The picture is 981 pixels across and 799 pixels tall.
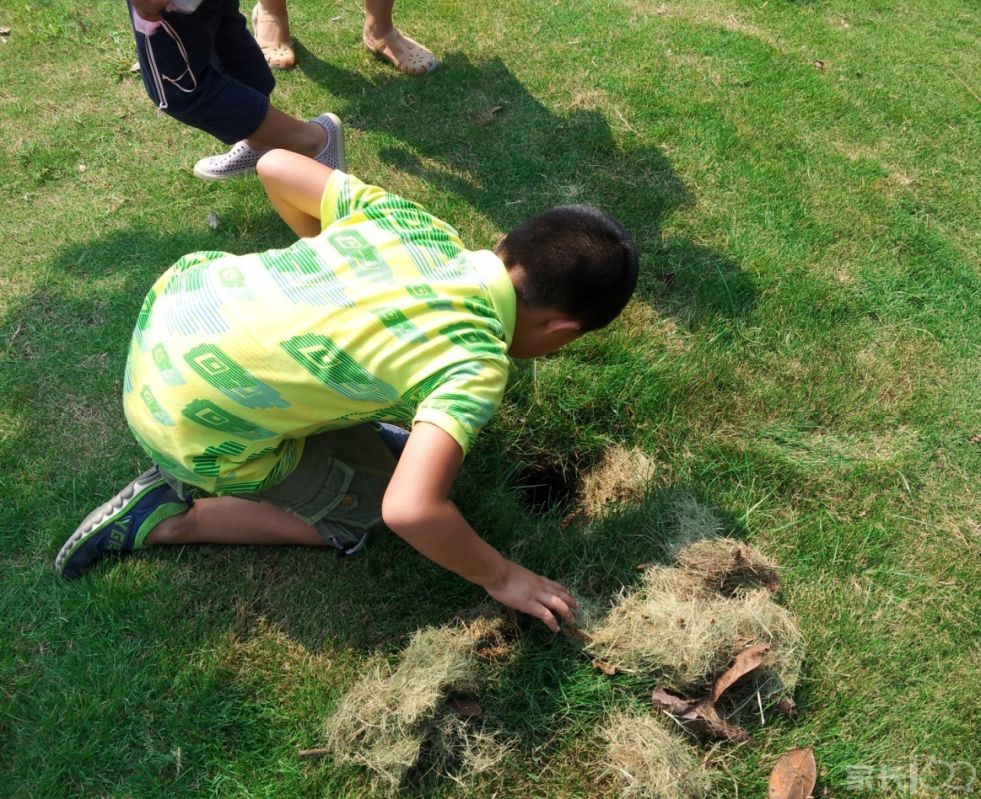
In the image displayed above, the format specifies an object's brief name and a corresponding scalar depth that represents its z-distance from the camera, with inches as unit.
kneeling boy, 70.9
